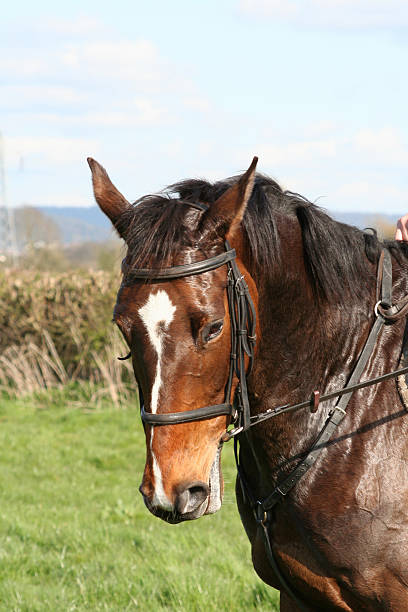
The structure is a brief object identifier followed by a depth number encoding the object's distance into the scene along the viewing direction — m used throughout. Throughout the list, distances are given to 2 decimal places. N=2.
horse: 5.26
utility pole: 102.62
